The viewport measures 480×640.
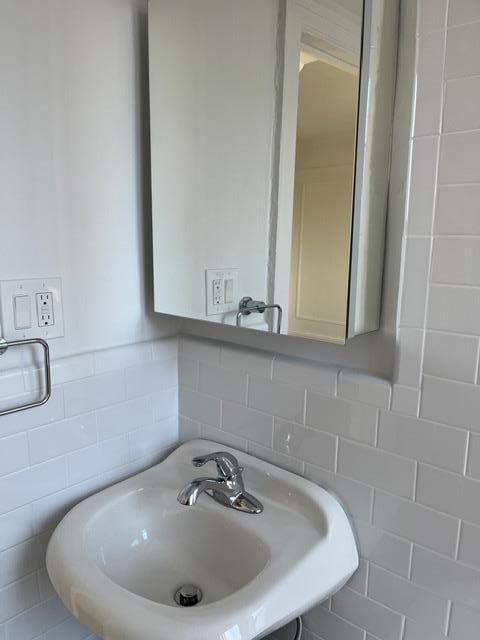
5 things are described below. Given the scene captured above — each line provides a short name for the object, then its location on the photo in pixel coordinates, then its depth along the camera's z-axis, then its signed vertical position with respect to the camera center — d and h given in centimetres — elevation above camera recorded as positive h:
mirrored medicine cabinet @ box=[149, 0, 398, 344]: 85 +18
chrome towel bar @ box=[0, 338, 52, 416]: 96 -27
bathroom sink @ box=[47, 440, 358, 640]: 78 -62
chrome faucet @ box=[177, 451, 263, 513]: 103 -53
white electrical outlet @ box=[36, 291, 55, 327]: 103 -15
